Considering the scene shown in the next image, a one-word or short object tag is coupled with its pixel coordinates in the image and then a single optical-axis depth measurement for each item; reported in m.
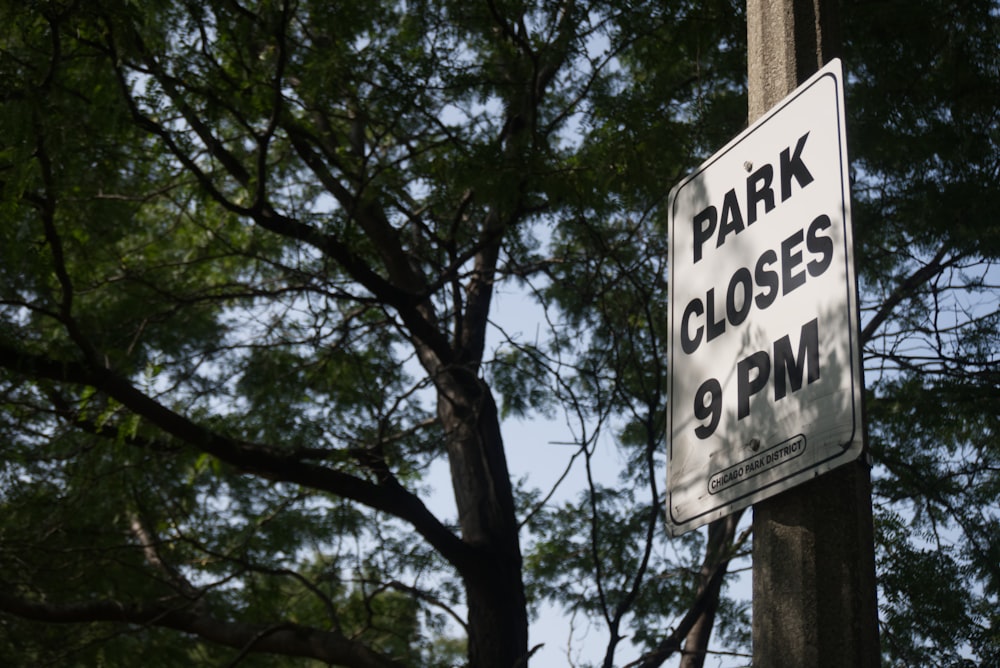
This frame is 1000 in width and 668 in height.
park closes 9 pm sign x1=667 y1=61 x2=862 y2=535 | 2.24
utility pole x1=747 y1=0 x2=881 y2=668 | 2.17
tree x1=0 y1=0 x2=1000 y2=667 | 6.89
